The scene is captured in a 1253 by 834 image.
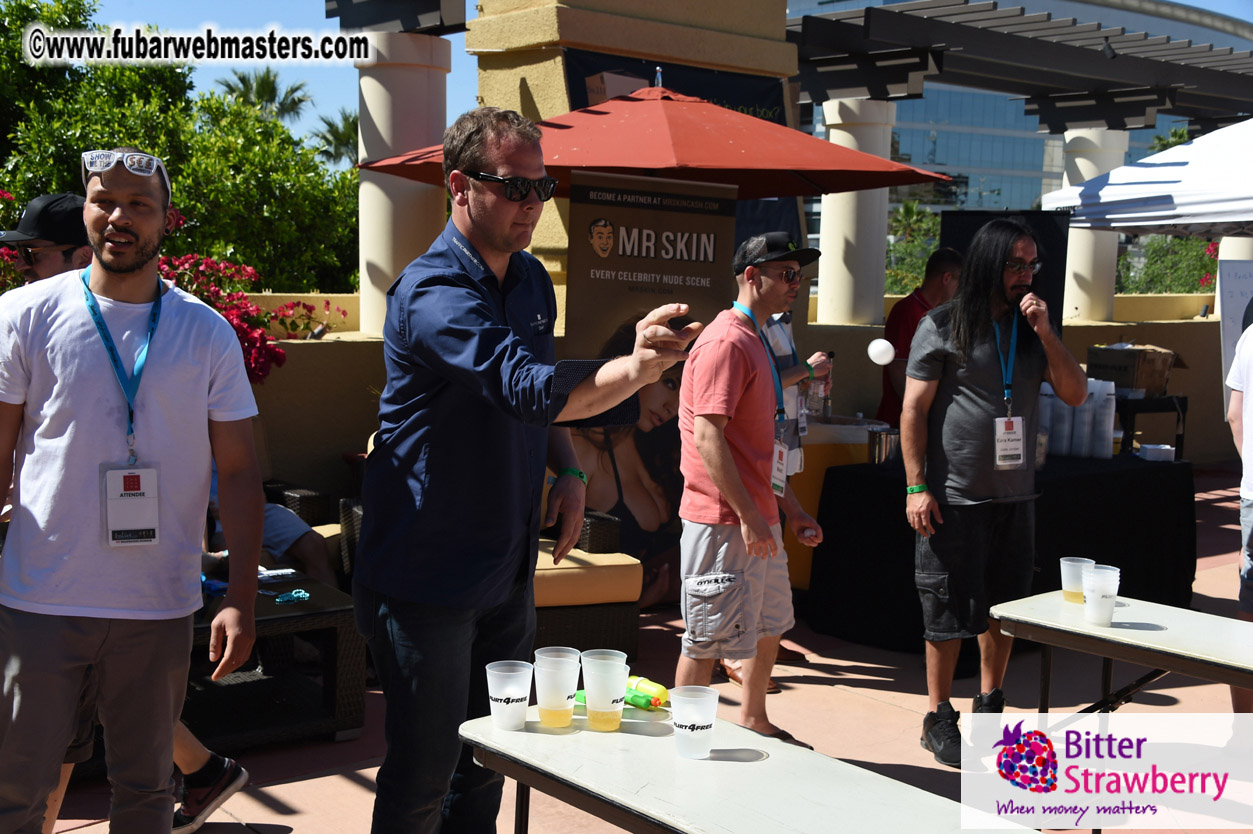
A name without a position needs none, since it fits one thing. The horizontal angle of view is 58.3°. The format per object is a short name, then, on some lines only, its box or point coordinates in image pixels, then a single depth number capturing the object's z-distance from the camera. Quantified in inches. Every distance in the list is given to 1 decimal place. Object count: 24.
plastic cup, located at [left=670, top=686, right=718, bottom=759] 86.0
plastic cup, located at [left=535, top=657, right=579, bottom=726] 89.9
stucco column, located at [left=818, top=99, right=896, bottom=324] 418.9
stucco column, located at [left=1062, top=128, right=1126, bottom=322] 517.0
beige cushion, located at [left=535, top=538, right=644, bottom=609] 202.8
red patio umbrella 199.8
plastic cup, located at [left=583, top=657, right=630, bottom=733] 89.1
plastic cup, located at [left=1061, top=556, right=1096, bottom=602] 141.8
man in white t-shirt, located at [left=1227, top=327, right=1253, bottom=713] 168.1
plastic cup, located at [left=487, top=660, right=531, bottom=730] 88.9
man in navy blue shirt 93.4
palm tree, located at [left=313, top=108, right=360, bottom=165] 1317.7
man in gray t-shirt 168.4
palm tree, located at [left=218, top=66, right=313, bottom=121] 1352.1
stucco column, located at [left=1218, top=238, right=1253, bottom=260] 549.3
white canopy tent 243.8
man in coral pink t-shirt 151.0
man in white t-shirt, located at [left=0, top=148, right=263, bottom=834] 96.7
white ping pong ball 213.7
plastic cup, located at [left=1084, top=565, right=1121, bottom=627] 133.3
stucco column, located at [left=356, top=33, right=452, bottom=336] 300.7
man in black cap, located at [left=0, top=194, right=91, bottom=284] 159.5
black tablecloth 225.9
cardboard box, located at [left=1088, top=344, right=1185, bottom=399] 391.9
